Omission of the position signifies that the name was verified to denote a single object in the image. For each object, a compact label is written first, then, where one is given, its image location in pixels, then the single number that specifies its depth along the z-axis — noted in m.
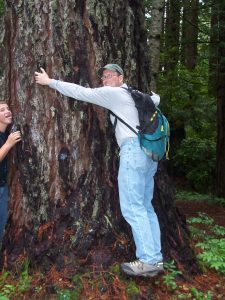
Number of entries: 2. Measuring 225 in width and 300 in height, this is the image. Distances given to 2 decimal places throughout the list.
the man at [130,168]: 4.56
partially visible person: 4.96
